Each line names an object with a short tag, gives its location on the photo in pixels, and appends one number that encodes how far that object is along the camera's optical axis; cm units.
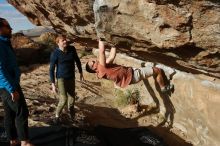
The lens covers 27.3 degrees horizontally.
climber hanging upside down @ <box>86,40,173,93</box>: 668
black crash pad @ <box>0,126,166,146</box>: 568
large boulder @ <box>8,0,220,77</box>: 366
